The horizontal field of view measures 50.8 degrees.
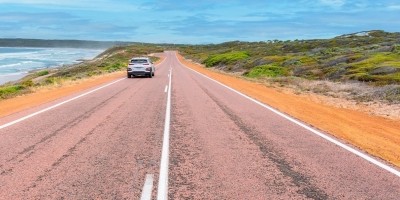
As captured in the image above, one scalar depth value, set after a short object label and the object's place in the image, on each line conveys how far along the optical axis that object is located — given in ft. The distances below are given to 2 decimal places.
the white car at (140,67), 108.20
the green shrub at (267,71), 125.18
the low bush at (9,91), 67.39
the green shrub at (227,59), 215.51
